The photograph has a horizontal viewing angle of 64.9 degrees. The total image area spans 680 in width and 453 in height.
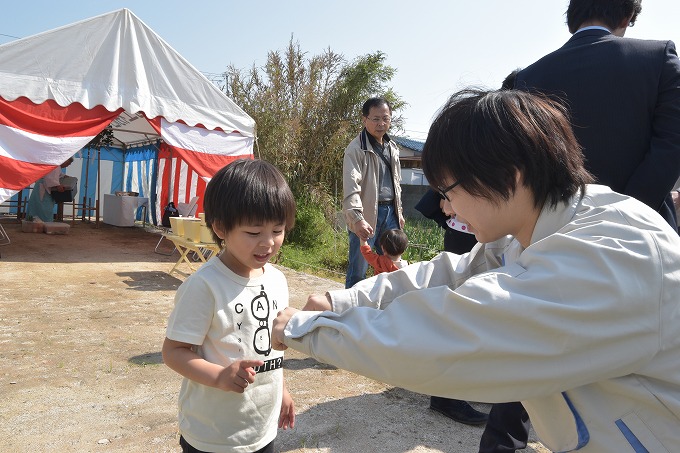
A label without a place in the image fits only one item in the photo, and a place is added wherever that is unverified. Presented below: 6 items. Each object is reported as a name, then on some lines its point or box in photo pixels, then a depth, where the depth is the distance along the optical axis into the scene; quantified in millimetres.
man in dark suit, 1975
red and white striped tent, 6691
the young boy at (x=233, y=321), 1512
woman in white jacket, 888
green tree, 10992
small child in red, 3455
